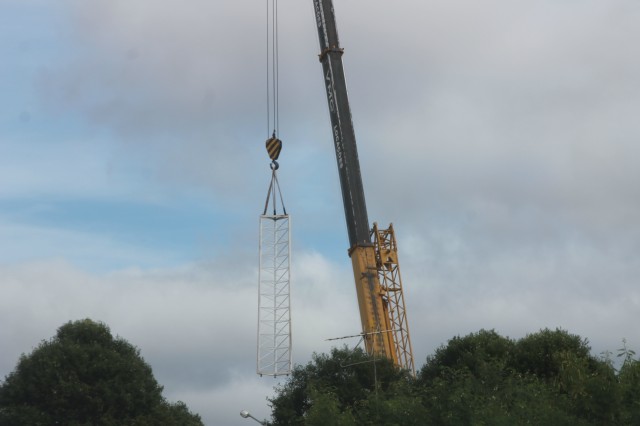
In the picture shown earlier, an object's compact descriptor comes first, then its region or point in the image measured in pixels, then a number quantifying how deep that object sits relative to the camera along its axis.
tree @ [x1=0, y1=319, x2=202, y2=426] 67.75
